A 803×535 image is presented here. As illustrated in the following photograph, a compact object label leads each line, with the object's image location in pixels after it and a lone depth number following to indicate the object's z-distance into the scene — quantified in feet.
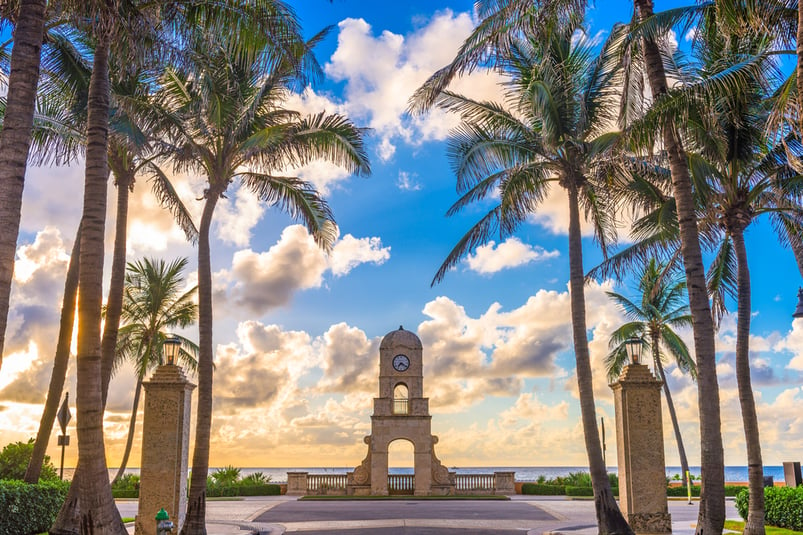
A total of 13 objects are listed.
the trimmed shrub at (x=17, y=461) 75.10
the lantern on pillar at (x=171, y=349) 56.24
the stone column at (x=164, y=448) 52.75
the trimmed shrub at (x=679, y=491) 114.93
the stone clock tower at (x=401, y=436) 120.26
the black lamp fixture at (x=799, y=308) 57.62
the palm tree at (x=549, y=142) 56.44
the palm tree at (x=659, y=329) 117.80
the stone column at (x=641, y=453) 55.67
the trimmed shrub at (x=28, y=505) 51.08
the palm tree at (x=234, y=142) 54.34
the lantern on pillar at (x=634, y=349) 58.90
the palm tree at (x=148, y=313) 114.93
